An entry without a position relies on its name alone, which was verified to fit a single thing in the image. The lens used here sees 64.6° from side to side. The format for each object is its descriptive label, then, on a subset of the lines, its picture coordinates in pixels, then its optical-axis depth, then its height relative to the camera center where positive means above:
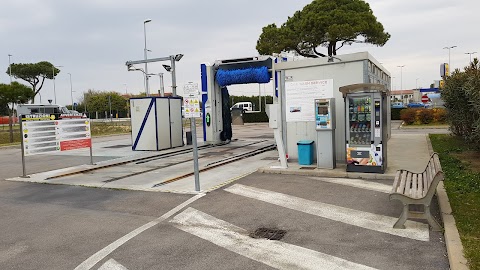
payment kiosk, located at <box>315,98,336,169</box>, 9.59 -0.52
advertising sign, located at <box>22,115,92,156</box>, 10.64 -0.45
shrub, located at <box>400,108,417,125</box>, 28.77 -0.61
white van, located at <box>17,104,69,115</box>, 40.72 +1.18
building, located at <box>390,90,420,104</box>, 122.27 +5.01
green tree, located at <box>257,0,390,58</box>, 32.41 +7.14
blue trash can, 10.36 -1.12
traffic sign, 30.88 +0.70
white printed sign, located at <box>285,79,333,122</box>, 10.38 +0.42
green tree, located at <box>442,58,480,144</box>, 9.18 +0.25
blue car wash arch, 16.12 +1.40
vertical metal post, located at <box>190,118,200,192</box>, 7.82 -0.87
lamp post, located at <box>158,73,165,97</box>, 22.29 +1.91
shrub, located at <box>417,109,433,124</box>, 28.02 -0.63
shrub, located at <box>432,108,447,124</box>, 27.48 -0.65
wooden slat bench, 5.11 -1.20
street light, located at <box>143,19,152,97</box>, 31.60 +6.05
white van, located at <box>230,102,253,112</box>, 53.92 +1.10
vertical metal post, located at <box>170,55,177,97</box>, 17.94 +1.87
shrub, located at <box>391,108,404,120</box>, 37.39 -0.55
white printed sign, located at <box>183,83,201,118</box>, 7.70 +0.30
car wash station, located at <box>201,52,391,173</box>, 8.92 -0.08
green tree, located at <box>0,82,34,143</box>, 30.72 +2.22
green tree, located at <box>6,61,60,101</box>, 68.12 +8.71
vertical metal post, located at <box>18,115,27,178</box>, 10.49 -0.39
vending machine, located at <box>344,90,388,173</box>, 8.81 -0.52
